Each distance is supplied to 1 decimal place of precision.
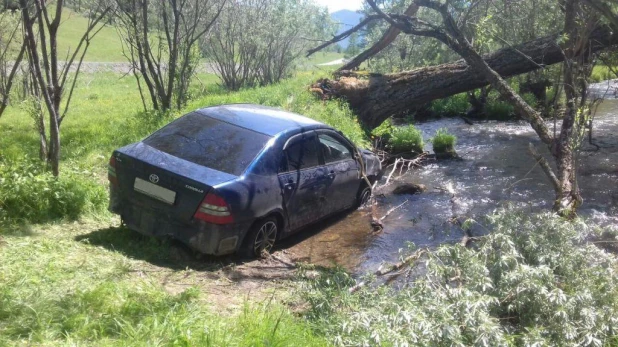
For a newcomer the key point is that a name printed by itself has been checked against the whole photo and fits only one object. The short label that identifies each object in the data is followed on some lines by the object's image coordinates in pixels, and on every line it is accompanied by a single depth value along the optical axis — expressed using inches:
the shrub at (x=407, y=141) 530.3
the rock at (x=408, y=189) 412.2
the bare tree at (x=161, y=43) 504.4
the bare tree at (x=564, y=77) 308.3
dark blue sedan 225.5
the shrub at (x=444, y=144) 536.1
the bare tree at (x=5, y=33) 537.3
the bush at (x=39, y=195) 238.5
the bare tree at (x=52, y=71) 274.2
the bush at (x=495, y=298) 143.7
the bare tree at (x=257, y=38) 981.8
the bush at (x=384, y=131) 563.8
